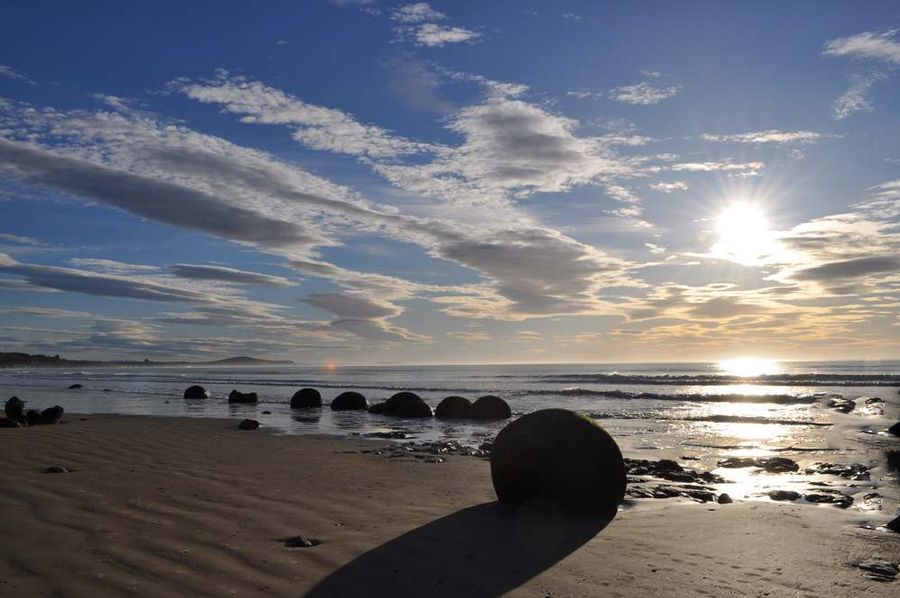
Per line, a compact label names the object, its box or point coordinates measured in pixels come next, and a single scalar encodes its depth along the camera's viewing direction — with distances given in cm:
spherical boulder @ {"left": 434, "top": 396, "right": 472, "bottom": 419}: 2380
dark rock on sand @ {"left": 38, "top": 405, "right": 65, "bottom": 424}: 1734
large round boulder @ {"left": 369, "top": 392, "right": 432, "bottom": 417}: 2470
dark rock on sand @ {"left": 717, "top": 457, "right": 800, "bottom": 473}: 1188
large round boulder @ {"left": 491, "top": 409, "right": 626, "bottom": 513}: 788
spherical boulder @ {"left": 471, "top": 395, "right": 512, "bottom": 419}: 2309
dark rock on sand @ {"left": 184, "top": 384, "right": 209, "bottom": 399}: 3384
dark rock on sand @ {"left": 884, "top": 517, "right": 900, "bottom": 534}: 738
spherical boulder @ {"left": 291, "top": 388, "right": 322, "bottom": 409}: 2844
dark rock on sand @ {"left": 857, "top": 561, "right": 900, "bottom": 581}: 575
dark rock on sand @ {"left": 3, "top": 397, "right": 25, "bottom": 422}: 1770
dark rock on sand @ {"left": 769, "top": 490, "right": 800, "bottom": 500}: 927
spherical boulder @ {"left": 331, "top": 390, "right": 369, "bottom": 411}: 2734
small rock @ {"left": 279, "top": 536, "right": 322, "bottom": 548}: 608
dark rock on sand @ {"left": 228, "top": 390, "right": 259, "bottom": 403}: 3086
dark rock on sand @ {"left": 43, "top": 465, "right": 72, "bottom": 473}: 929
